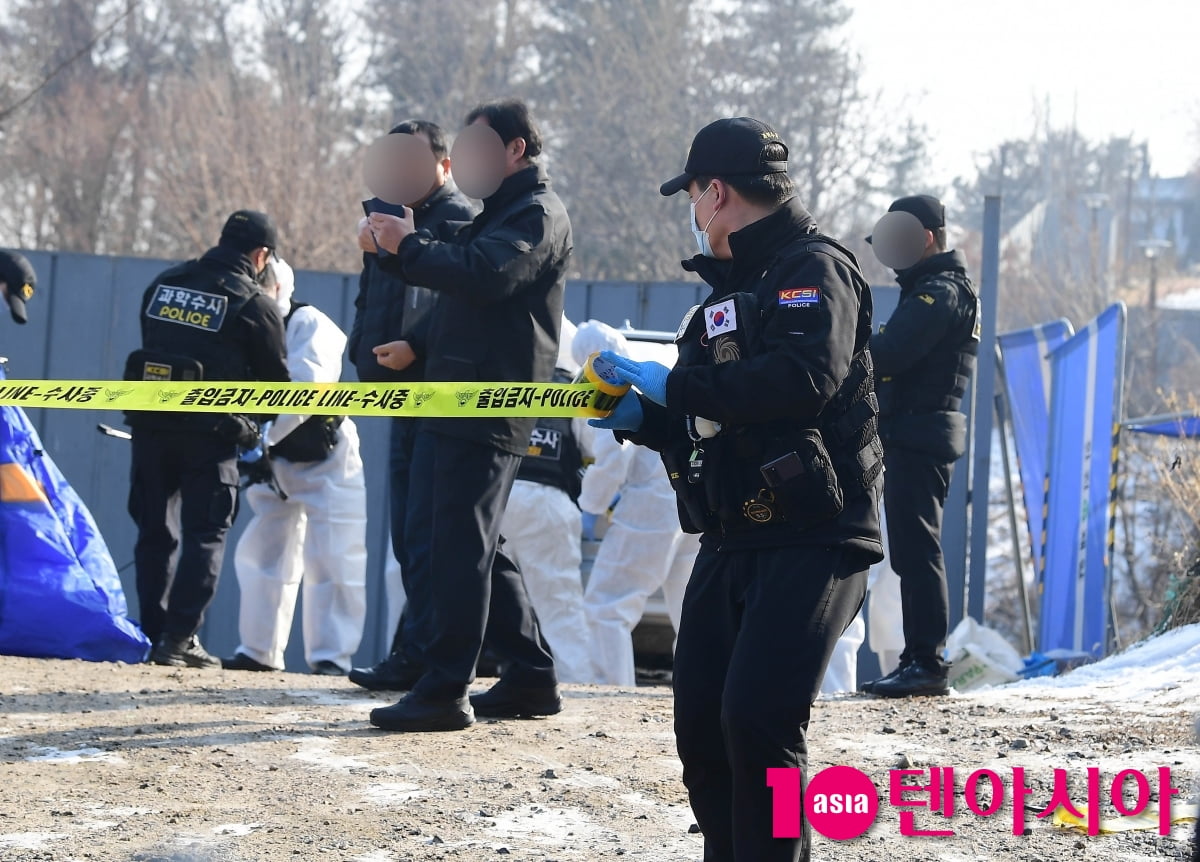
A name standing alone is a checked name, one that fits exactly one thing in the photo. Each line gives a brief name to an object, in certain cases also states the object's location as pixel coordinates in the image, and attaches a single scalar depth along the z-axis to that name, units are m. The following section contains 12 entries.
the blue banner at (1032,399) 19.89
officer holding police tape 6.08
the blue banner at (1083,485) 17.00
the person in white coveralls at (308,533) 14.86
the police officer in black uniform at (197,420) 13.59
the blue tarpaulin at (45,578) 12.90
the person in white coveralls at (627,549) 15.01
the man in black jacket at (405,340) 10.32
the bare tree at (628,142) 59.78
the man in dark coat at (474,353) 9.34
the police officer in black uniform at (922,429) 12.27
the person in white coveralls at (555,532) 15.38
